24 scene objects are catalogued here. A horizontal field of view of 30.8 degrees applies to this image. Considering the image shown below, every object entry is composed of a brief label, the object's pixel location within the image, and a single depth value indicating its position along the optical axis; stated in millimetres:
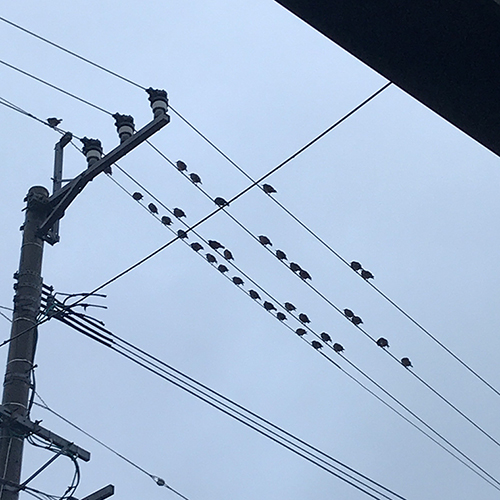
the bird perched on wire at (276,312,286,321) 12016
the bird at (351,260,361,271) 12949
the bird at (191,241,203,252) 11828
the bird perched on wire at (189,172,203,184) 12109
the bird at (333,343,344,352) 12716
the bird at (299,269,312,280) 12062
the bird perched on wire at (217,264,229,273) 11766
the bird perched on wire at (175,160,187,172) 12295
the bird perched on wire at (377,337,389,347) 13047
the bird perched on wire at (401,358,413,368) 13658
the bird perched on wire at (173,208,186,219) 11766
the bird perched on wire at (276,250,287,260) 12062
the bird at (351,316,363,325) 12138
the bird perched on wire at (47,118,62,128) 11515
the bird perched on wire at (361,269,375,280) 12883
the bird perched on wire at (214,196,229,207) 11297
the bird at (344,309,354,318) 12234
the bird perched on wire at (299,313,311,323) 11891
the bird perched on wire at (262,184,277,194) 12494
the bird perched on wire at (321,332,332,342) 12539
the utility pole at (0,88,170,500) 8445
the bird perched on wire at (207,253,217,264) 11773
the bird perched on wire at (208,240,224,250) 11742
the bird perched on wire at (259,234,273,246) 12257
